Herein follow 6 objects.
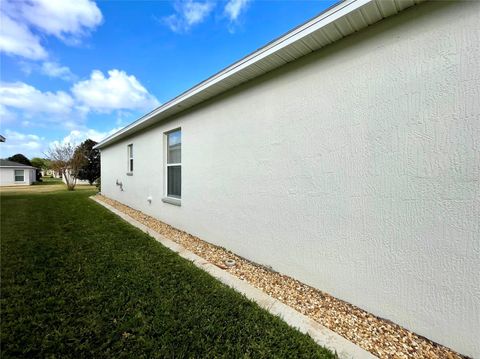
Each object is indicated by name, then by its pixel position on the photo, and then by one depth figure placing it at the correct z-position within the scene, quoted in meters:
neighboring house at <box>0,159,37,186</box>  25.89
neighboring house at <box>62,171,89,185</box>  21.63
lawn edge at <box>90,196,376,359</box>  1.87
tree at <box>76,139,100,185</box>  26.61
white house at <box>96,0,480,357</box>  1.81
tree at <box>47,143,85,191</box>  21.50
